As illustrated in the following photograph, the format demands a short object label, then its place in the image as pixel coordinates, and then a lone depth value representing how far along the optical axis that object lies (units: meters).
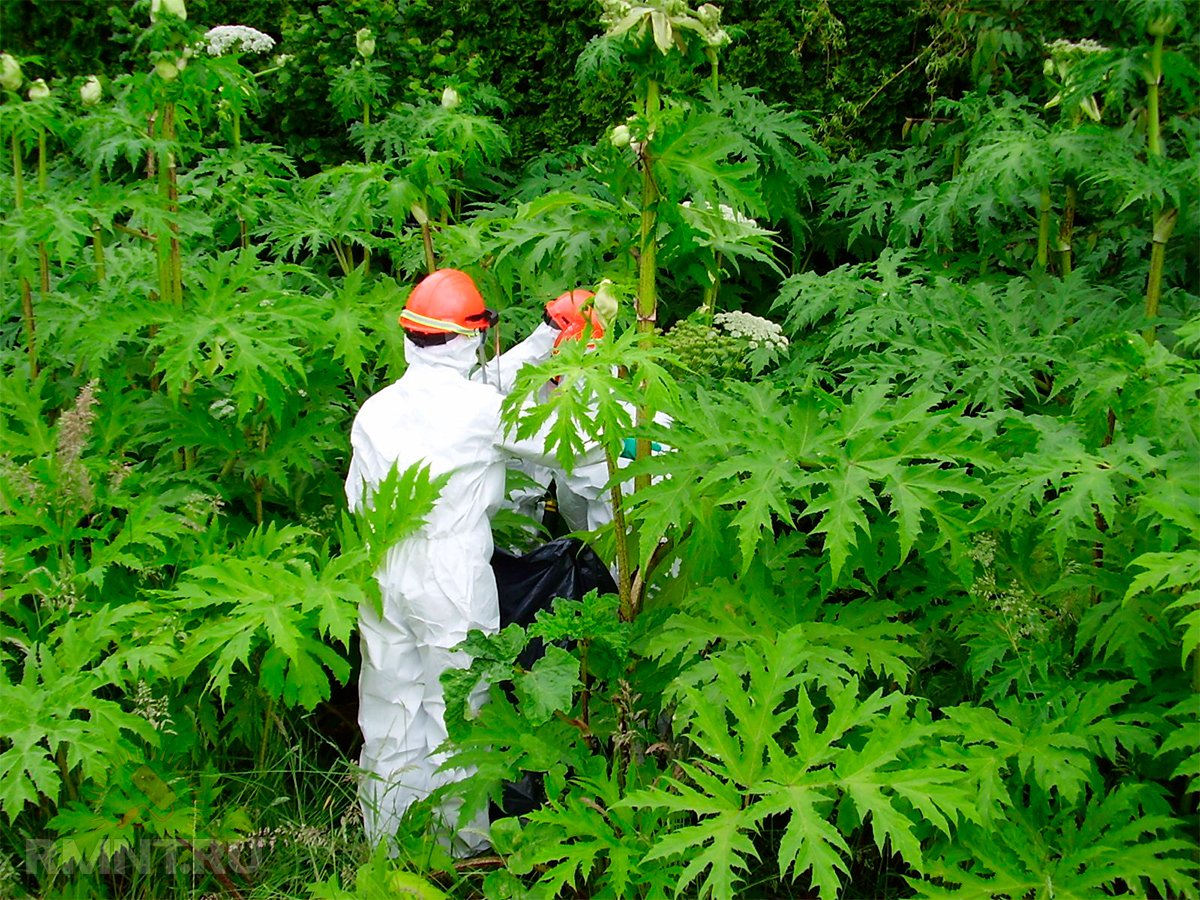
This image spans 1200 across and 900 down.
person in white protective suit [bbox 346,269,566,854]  3.25
